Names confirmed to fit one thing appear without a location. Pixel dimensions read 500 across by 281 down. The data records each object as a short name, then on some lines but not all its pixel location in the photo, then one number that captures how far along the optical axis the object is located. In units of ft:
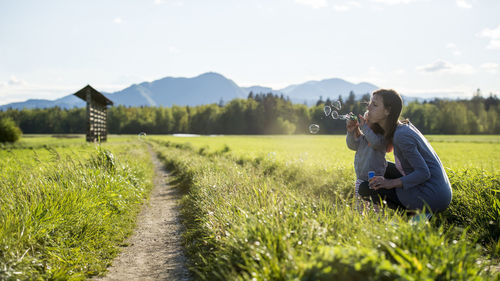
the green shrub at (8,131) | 160.69
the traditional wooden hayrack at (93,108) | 104.47
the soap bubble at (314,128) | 24.93
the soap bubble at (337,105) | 20.01
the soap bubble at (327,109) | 20.88
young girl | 16.65
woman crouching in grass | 14.26
